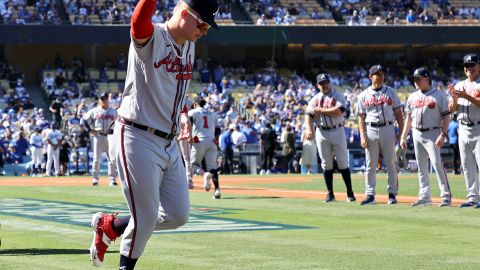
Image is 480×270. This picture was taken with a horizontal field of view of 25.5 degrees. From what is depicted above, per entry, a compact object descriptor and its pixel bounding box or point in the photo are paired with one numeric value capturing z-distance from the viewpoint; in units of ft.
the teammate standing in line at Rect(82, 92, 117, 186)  79.71
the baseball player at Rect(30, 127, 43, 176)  114.73
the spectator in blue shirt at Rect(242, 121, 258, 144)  125.08
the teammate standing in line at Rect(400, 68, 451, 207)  55.88
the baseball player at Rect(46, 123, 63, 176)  110.63
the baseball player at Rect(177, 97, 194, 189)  73.47
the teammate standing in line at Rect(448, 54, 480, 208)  52.75
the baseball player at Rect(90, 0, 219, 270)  25.57
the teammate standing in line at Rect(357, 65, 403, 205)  58.08
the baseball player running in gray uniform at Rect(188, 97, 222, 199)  66.18
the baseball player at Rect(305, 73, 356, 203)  60.18
